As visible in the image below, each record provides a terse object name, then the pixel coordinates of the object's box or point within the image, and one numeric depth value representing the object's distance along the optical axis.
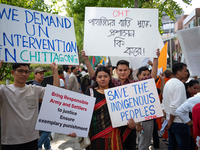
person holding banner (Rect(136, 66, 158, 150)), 3.93
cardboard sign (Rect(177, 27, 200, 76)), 3.80
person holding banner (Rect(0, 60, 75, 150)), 2.62
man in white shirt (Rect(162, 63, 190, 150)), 3.45
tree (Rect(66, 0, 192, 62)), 8.67
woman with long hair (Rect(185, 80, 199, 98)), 3.86
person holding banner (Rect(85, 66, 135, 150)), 2.66
